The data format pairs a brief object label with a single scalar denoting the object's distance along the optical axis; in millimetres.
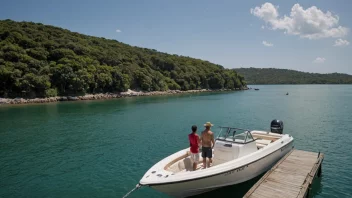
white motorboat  9188
